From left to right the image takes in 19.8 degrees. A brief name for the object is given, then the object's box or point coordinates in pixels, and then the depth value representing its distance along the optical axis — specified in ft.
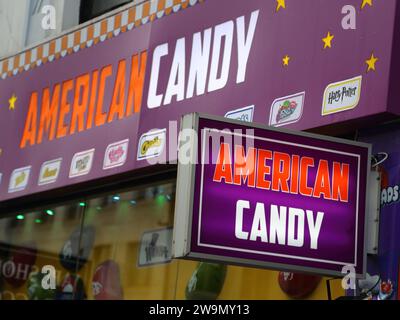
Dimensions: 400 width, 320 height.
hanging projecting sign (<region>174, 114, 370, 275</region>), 25.89
